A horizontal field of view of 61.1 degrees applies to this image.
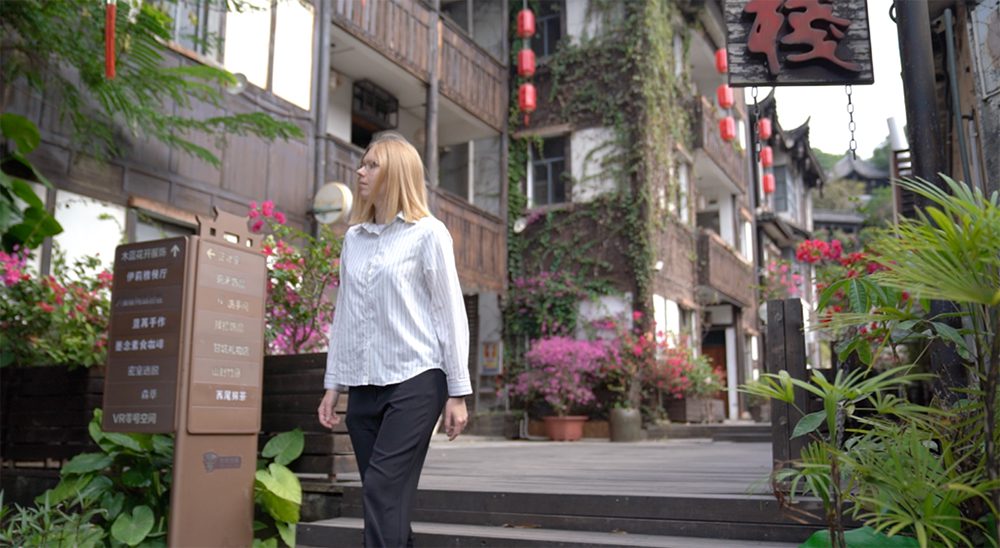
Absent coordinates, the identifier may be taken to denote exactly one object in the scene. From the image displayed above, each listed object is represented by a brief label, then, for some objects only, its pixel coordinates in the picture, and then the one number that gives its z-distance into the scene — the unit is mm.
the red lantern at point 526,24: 14578
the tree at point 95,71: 6293
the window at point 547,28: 16156
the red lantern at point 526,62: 14631
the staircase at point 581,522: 3635
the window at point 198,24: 8595
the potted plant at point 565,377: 13438
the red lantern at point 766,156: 20184
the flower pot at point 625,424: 13102
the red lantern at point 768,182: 22859
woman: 2570
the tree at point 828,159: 54722
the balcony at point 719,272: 17062
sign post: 4125
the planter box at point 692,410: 14430
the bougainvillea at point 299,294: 5809
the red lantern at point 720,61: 16438
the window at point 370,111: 12883
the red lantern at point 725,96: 16562
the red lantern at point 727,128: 17414
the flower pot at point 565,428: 13461
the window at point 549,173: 15852
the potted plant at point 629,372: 13172
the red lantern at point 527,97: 14664
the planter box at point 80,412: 4891
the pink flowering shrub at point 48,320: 5598
